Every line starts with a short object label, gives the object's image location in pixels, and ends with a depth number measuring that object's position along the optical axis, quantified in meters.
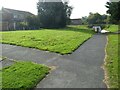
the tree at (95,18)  40.57
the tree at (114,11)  14.41
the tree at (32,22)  20.30
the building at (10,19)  20.01
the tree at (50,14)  21.43
